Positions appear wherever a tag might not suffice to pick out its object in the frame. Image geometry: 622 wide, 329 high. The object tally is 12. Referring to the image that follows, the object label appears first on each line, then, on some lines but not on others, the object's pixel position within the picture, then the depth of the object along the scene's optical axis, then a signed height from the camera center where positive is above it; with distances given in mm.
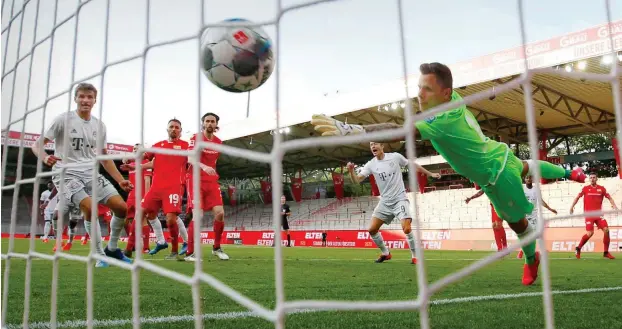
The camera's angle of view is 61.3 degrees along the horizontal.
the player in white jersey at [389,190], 5973 +477
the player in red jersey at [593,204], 7707 +349
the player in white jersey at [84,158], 3568 +565
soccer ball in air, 2451 +847
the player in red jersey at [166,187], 5547 +537
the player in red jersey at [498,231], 7521 -25
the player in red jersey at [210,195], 5715 +471
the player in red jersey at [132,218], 6066 +278
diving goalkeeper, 2701 +428
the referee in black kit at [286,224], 14773 +337
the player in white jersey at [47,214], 11781 +645
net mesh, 1130 +180
